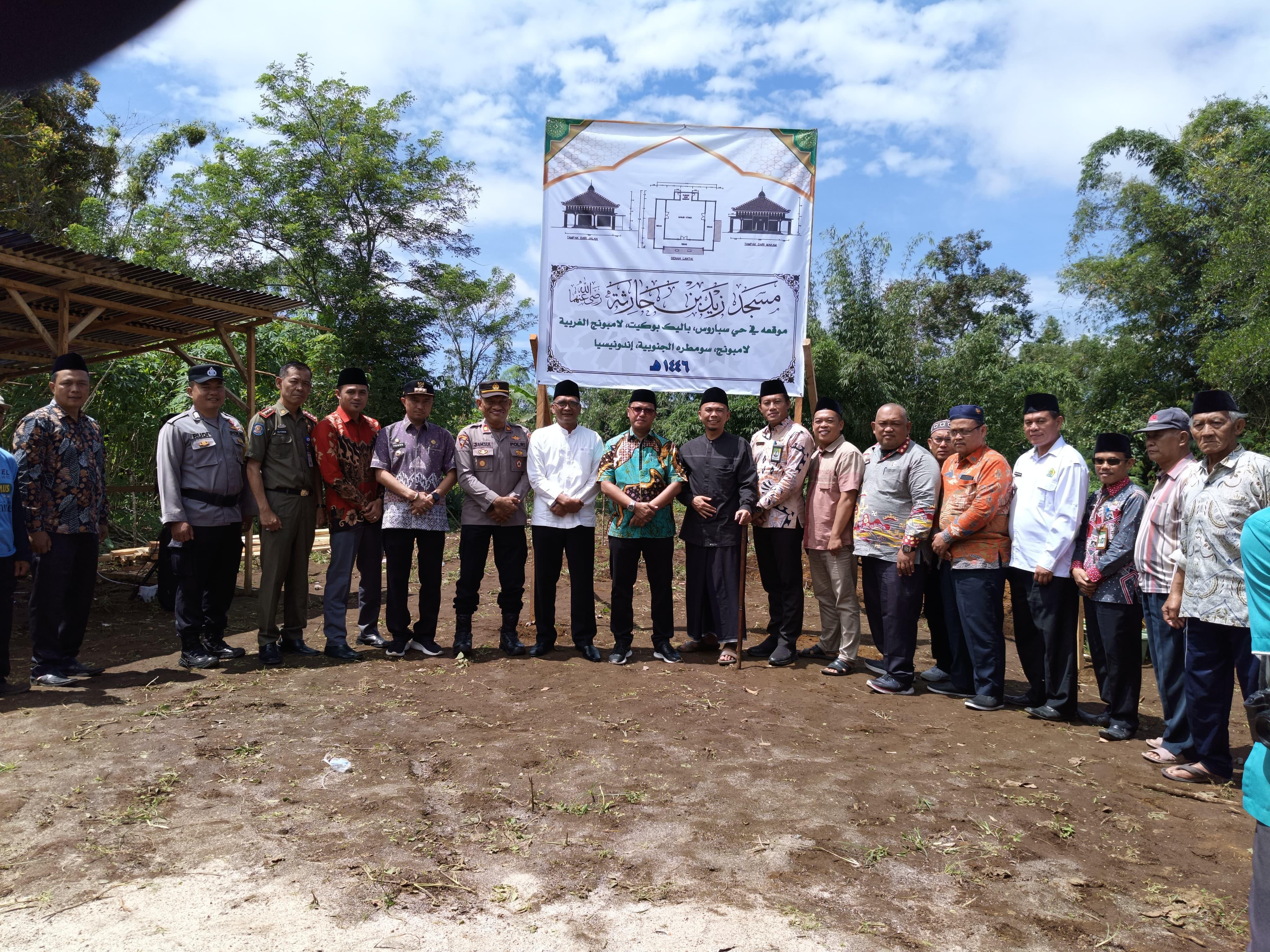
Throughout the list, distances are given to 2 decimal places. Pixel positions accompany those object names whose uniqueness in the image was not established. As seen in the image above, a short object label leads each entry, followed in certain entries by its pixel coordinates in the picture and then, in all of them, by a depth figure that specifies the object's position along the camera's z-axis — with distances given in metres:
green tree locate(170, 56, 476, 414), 22.67
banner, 6.67
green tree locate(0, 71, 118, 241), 19.09
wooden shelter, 6.33
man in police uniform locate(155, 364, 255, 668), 5.38
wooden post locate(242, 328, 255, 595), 8.00
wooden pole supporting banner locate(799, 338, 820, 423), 6.38
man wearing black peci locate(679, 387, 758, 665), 5.80
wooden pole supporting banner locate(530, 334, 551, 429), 6.44
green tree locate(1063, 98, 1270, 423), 18.31
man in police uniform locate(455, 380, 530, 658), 5.80
